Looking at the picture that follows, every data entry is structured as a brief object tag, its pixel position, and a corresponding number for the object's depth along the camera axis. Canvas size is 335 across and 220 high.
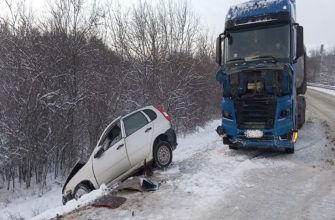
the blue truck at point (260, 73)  7.39
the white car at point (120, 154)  6.74
